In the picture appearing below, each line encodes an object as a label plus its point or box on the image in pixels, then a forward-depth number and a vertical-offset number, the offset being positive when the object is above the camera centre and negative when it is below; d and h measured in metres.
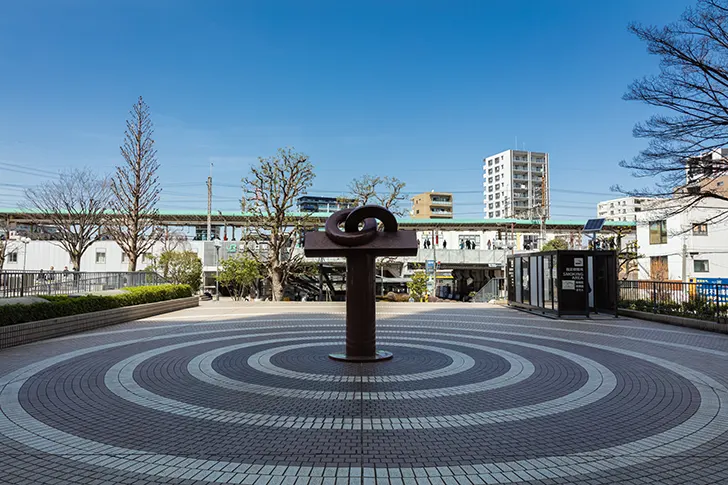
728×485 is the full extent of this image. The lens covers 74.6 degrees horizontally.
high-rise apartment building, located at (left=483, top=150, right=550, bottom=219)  129.50 +27.12
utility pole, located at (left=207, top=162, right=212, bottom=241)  44.98 +7.49
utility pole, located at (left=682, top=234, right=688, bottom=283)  37.56 +1.04
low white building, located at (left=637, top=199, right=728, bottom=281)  39.75 +2.01
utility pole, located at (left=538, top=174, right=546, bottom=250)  45.28 +5.12
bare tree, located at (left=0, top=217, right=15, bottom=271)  35.08 +2.52
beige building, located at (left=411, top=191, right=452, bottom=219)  113.19 +16.15
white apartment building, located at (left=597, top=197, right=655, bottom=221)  142.50 +20.36
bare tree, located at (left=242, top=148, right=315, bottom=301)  30.67 +4.29
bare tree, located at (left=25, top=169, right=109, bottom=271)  31.66 +3.67
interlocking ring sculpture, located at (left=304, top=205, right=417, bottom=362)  9.49 +0.42
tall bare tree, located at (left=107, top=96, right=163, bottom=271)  25.44 +4.48
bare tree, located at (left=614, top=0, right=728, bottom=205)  14.17 +4.60
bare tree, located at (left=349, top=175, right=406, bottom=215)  36.91 +6.19
